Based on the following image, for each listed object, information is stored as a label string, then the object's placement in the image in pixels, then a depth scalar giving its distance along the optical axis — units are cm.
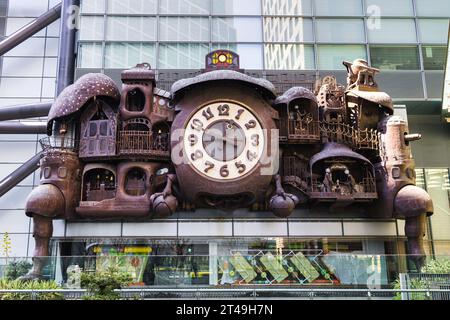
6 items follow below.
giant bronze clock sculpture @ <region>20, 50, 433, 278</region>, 2030
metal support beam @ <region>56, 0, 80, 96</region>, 2928
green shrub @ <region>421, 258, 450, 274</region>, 1692
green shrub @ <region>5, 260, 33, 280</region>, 1684
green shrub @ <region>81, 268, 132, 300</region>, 1270
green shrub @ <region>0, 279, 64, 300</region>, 1318
